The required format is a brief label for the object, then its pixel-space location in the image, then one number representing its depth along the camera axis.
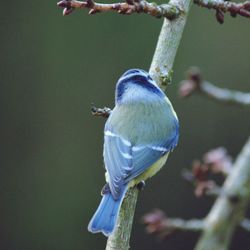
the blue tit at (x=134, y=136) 5.10
